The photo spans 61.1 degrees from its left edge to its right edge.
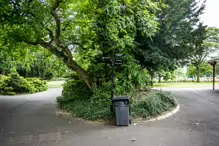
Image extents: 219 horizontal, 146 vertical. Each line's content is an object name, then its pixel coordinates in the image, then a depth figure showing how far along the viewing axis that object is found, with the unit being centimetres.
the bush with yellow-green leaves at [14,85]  1336
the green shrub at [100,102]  616
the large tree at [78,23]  536
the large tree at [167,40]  766
